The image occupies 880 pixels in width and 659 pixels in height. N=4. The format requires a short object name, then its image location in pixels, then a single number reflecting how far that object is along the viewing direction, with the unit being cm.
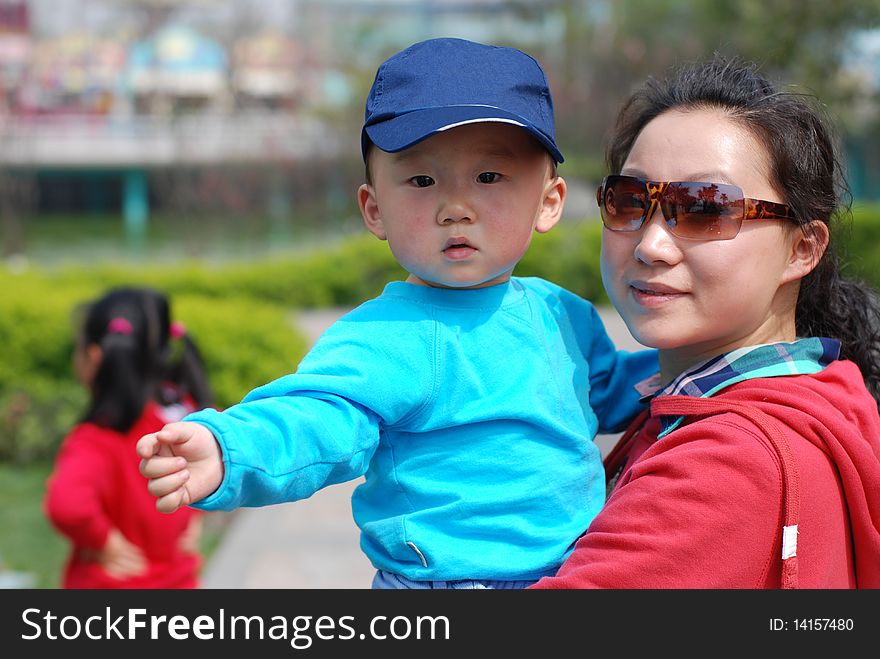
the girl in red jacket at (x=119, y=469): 371
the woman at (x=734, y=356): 150
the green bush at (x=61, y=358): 759
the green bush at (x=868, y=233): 1314
